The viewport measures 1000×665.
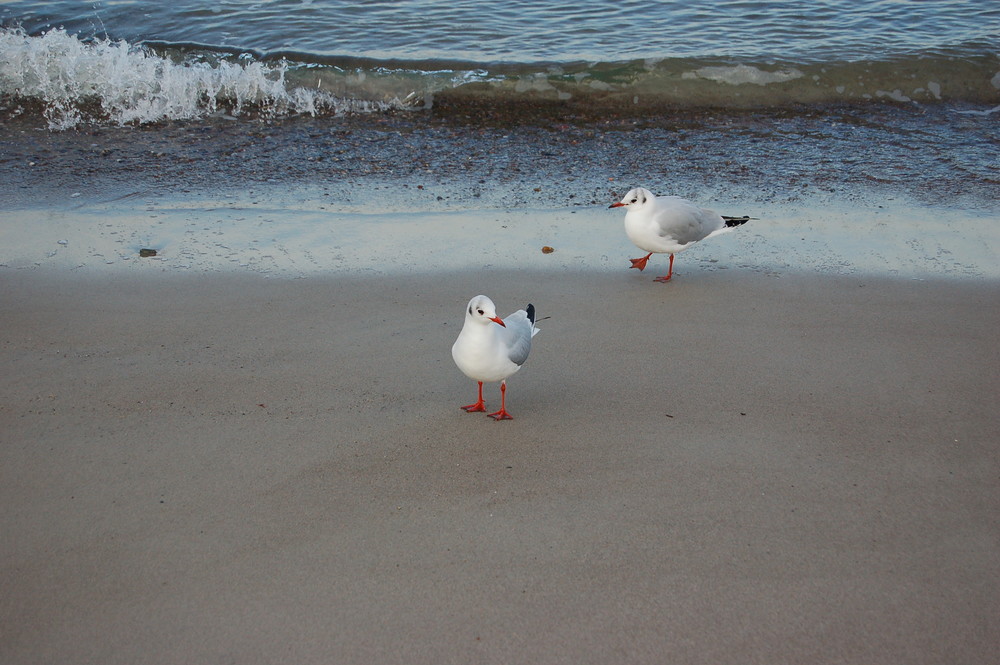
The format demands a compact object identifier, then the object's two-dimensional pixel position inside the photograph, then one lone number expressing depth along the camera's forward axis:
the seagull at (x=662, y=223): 5.28
